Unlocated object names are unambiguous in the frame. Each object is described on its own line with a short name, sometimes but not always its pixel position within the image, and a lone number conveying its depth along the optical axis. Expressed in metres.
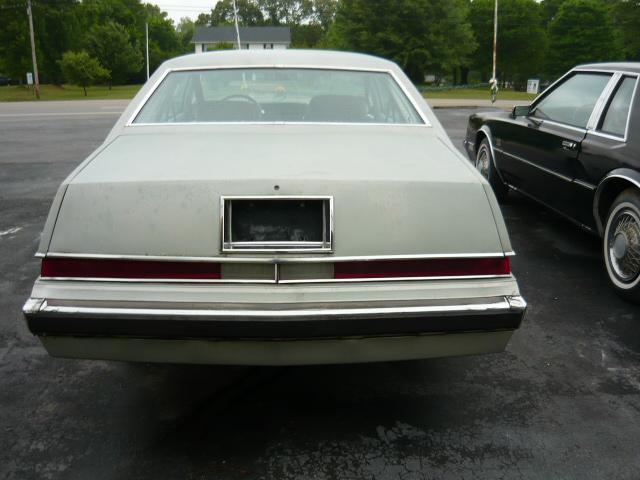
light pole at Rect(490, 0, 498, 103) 28.94
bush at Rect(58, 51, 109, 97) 45.09
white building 94.69
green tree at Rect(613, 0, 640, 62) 60.81
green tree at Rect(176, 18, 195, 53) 98.38
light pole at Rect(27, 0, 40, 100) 39.07
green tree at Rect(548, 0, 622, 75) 62.72
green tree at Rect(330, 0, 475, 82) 54.75
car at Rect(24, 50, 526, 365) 2.38
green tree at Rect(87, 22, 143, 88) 55.38
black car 4.31
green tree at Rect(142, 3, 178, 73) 86.75
